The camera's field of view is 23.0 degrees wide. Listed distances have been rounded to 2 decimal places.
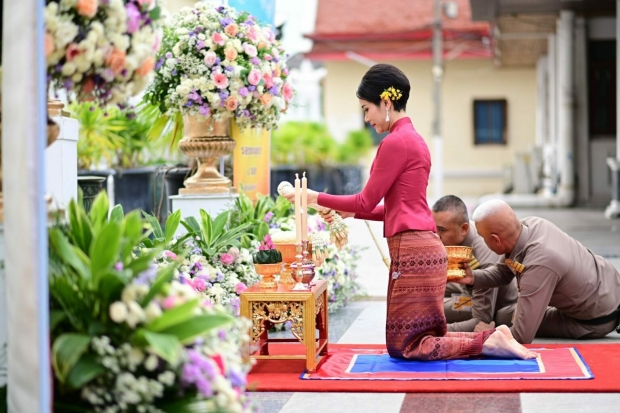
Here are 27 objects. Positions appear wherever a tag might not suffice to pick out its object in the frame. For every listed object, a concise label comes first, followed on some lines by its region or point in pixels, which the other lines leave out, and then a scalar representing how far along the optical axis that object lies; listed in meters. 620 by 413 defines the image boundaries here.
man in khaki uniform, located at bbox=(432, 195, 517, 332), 8.74
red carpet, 6.65
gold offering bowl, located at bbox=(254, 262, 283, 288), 7.43
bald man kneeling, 7.91
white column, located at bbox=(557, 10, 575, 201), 28.01
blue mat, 7.21
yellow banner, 11.29
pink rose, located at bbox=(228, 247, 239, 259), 8.77
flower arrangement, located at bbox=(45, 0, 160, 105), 4.74
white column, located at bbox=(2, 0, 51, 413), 4.13
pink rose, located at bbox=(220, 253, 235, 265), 8.70
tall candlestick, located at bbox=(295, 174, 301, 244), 7.34
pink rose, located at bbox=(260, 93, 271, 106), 10.33
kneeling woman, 7.41
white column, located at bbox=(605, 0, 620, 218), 23.87
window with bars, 41.72
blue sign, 11.62
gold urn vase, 10.79
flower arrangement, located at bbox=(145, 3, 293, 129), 10.04
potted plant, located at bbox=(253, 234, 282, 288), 7.43
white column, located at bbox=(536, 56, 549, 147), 37.74
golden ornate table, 7.18
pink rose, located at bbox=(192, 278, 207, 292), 8.15
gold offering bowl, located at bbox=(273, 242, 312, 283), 7.65
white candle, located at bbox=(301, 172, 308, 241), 7.43
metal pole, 35.73
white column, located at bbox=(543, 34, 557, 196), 31.43
